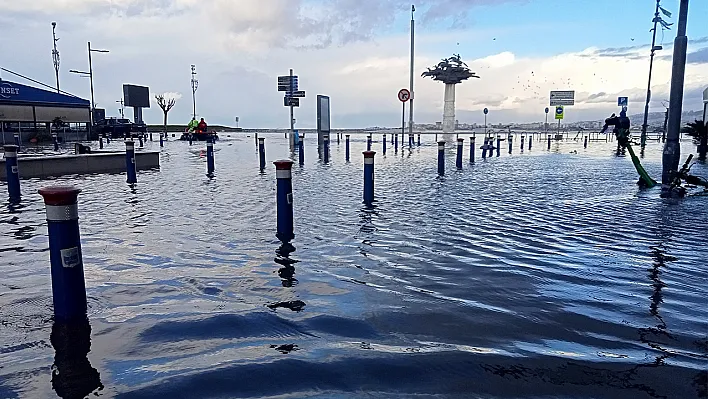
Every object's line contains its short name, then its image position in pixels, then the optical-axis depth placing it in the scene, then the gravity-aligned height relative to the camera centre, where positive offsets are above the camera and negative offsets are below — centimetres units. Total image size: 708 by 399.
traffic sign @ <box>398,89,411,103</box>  3400 +224
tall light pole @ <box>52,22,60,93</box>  5481 +758
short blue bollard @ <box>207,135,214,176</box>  1662 -97
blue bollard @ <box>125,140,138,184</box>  1381 -92
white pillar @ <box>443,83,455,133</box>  4047 +149
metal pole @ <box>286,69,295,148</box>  4042 +126
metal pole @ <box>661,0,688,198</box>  1191 +65
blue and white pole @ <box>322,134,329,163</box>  2370 -104
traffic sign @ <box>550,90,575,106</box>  5200 +315
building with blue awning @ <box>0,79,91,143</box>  3853 +148
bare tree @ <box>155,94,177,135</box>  7562 +372
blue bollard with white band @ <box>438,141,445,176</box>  1574 -92
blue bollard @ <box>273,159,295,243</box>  689 -98
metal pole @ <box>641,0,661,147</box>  3444 +179
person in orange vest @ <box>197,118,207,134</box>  4622 +18
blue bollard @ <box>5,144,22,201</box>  1042 -87
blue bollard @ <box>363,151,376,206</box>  969 -95
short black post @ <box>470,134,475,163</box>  2238 -88
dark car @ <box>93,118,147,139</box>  5492 +12
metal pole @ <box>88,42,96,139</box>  5015 +303
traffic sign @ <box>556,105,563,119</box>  4588 +149
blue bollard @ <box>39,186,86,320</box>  375 -91
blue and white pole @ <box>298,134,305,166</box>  2099 -93
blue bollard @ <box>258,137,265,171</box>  1810 -96
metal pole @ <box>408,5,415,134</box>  3859 +391
